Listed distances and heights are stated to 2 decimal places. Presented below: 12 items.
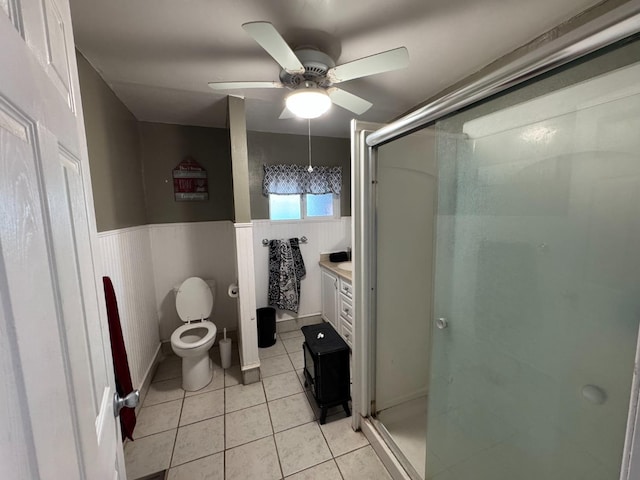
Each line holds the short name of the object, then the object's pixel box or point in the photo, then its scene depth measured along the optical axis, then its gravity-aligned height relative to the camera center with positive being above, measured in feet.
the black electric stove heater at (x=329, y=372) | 5.87 -3.63
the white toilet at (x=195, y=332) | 6.87 -3.29
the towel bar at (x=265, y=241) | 9.80 -0.98
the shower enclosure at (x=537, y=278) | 2.57 -0.83
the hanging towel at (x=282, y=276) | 9.70 -2.31
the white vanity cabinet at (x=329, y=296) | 9.27 -3.09
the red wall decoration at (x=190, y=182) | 8.58 +1.17
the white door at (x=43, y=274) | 0.97 -0.27
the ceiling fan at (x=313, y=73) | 3.77 +2.40
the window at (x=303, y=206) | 10.00 +0.33
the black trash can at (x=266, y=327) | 9.13 -3.95
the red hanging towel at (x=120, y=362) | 4.23 -2.33
